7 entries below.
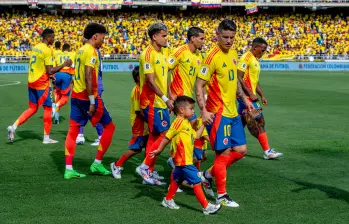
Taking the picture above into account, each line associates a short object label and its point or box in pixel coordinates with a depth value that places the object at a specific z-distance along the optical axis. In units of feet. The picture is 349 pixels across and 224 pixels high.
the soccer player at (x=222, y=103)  45.37
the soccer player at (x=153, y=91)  51.96
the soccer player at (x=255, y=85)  66.13
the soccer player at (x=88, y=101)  53.72
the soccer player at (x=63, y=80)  95.61
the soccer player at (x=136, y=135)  55.47
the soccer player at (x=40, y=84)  75.05
